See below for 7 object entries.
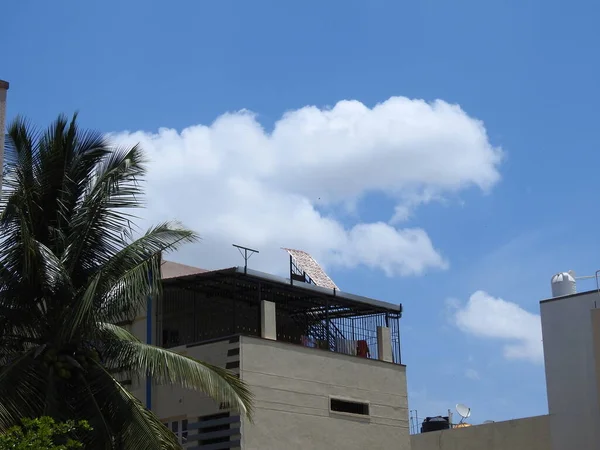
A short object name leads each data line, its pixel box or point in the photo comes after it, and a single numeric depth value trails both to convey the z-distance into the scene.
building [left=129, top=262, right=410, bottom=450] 29.97
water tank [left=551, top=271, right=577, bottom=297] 38.59
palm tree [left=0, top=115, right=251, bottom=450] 22.39
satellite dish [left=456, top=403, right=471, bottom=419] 41.69
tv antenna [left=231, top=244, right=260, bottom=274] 30.52
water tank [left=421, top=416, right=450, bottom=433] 42.19
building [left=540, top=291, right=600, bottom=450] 36.78
